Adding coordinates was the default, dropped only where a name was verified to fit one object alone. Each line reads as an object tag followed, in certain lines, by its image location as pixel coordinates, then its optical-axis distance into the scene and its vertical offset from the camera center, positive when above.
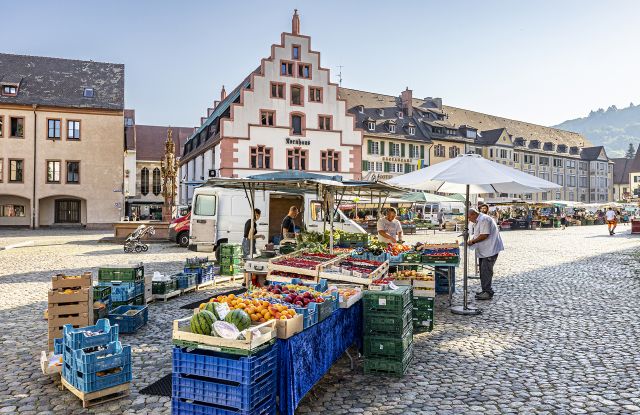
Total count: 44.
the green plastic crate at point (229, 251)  13.75 -1.27
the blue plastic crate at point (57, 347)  6.12 -1.76
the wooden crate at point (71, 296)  7.19 -1.36
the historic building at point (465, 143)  57.22 +8.67
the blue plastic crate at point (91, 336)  5.51 -1.51
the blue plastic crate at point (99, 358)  5.20 -1.64
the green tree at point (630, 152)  141.23 +15.90
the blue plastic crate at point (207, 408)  4.35 -1.79
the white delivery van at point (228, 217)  18.44 -0.48
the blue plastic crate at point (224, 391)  4.24 -1.62
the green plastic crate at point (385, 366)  6.06 -1.94
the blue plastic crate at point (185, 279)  11.11 -1.69
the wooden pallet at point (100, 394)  5.11 -1.97
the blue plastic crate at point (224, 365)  4.27 -1.39
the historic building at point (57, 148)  39.88 +4.33
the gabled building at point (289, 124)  37.34 +6.17
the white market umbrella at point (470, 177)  9.06 +0.55
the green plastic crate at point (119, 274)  9.35 -1.31
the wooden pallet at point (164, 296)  10.34 -1.90
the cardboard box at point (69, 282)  7.41 -1.18
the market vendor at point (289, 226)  14.23 -0.62
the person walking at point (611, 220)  37.60 -0.86
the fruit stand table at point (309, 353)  4.70 -1.54
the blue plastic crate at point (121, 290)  8.84 -1.54
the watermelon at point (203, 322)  4.62 -1.09
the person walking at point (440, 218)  42.13 -1.13
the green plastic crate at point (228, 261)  13.73 -1.55
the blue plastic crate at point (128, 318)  7.78 -1.79
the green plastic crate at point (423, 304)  8.06 -1.55
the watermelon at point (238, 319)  4.85 -1.10
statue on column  28.06 +1.43
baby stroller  20.27 -1.65
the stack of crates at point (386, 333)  6.08 -1.54
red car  23.16 -1.22
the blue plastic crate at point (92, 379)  5.10 -1.83
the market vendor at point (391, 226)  13.26 -0.53
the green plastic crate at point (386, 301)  6.12 -1.17
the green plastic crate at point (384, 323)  6.09 -1.42
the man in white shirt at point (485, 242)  10.62 -0.74
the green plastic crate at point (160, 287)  10.45 -1.72
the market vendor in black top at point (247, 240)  12.89 -0.97
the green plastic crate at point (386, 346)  6.07 -1.70
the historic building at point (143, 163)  64.94 +5.43
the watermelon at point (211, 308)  5.00 -1.04
